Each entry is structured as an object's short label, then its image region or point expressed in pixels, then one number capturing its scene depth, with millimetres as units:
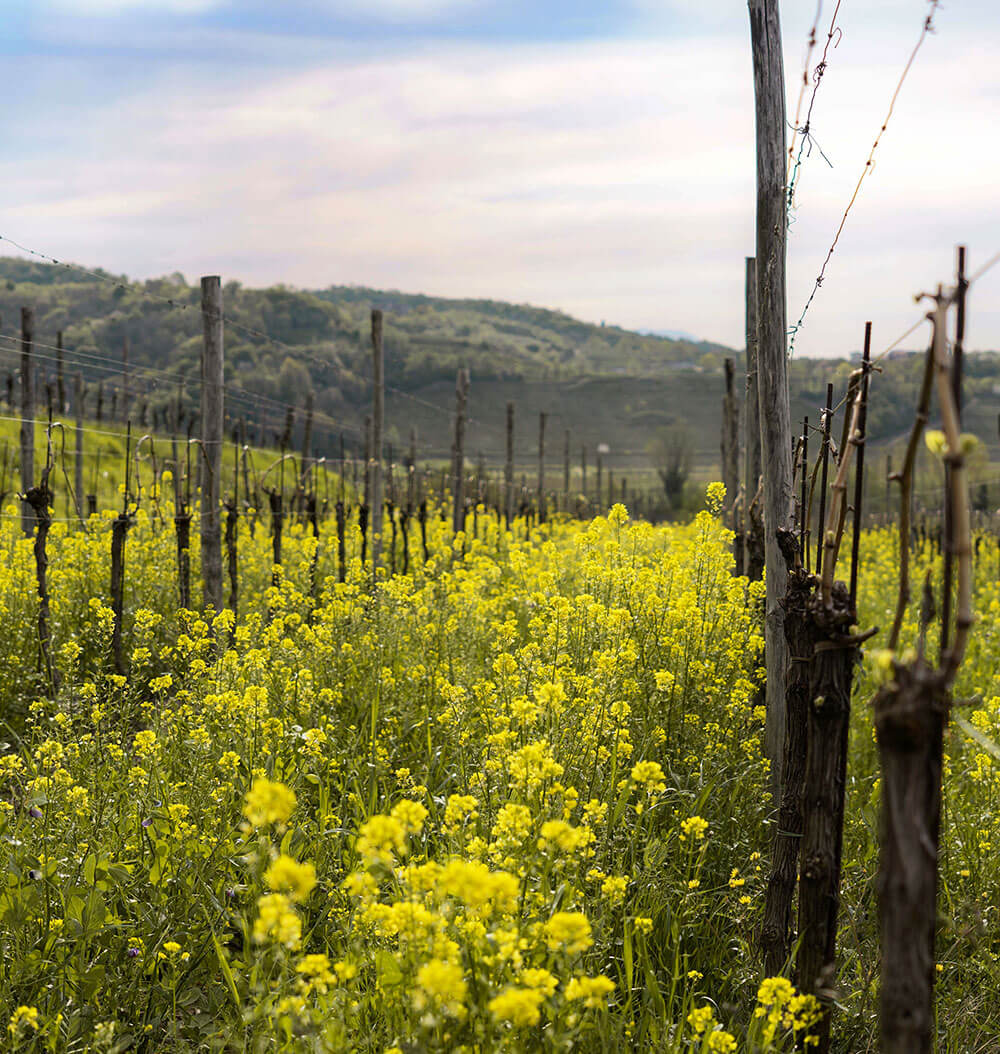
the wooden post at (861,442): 2627
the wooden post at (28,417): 9973
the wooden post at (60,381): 20420
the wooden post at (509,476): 19856
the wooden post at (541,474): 23375
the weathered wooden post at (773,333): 3742
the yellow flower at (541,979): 1925
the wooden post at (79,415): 14989
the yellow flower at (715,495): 5543
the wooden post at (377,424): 11828
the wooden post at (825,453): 3105
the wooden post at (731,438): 10516
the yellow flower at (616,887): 2525
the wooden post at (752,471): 5633
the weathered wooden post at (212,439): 7641
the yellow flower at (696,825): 2857
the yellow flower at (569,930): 1916
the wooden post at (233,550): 7926
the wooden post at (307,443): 15430
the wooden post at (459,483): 14203
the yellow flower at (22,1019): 2299
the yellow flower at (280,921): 1748
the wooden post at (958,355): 1964
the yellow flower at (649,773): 2623
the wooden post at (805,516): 3537
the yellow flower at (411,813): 2004
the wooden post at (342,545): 9312
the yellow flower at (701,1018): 2123
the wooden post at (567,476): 27125
